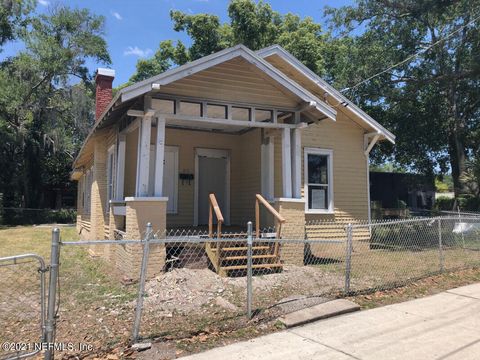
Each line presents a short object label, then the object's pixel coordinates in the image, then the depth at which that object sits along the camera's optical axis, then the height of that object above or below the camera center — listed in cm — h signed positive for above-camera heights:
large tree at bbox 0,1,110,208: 3184 +897
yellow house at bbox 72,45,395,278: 872 +185
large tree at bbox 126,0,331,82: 2787 +1278
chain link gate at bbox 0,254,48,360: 429 -147
